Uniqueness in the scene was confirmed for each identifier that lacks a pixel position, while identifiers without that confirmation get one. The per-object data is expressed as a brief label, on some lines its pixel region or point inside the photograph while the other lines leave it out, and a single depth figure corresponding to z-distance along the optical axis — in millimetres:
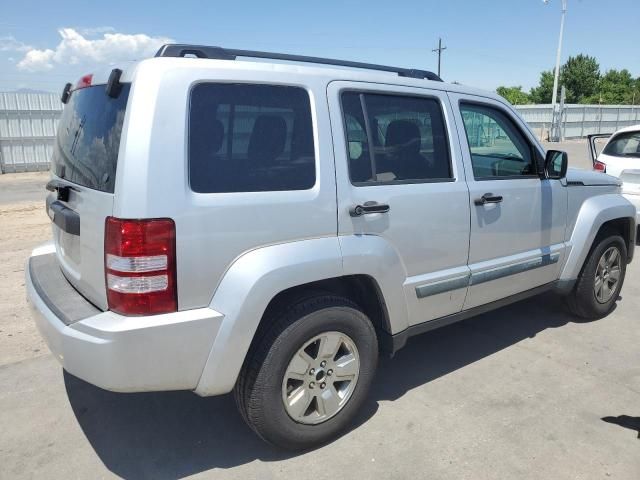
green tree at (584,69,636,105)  56094
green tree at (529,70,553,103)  59656
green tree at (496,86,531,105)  59938
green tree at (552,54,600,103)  58494
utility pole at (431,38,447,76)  52281
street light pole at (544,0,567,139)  32594
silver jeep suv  2238
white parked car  7152
